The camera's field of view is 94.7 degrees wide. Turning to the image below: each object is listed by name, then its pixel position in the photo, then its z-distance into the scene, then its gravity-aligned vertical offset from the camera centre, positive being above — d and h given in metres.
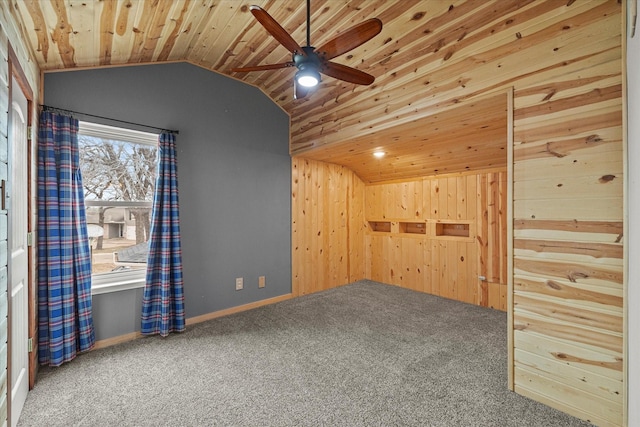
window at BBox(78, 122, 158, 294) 2.60 +0.11
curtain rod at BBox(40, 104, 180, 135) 2.25 +0.80
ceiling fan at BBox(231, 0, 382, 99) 1.51 +0.91
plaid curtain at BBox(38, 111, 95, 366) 2.16 -0.27
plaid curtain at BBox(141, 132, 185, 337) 2.71 -0.46
